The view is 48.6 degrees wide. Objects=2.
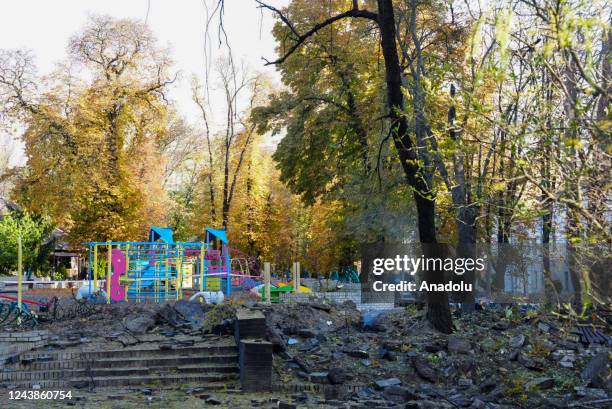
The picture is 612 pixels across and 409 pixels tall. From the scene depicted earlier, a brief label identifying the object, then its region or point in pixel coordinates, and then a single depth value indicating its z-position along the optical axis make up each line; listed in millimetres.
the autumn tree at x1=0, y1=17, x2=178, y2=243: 30969
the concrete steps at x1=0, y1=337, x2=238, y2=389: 9984
